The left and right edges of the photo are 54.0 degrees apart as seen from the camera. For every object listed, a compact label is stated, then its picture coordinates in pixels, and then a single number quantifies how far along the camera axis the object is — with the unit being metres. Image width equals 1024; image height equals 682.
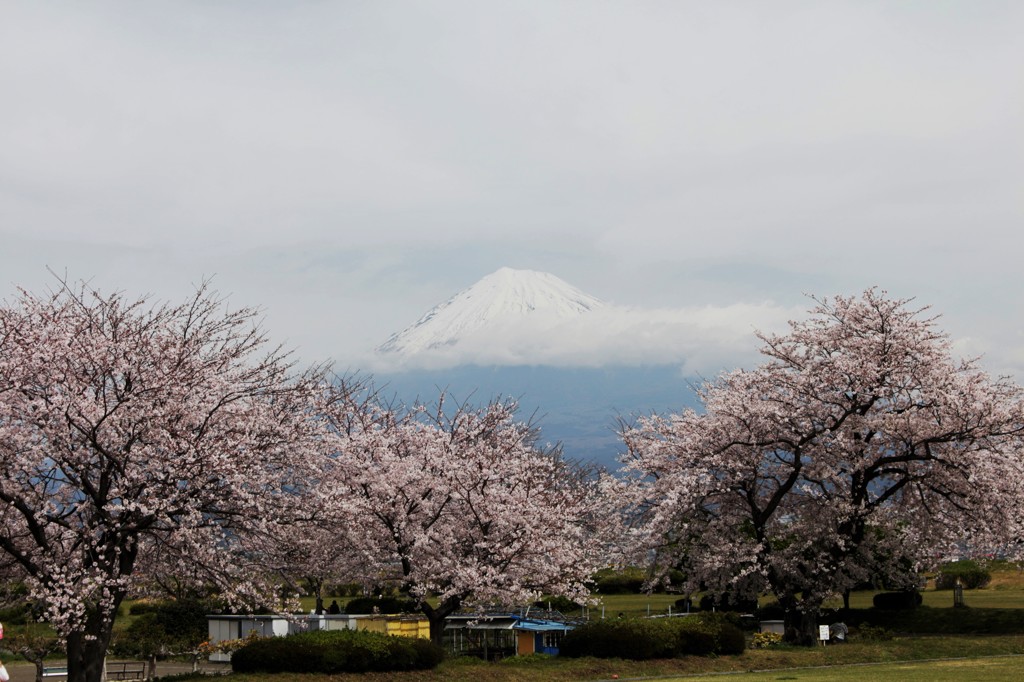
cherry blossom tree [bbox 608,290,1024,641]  33.62
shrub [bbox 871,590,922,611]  42.25
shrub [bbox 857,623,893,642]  36.15
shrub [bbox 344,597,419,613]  51.06
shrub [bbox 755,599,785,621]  43.12
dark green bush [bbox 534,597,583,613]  53.72
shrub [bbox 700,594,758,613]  47.59
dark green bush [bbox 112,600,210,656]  43.47
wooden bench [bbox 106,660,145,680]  39.09
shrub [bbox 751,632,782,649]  34.62
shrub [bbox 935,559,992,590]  55.09
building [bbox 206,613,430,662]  34.00
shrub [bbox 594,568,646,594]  65.75
